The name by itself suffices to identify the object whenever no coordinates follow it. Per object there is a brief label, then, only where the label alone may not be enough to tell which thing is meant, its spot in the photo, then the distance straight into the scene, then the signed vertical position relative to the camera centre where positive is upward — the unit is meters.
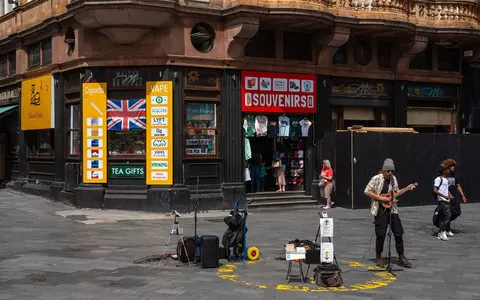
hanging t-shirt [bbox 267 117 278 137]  19.73 +1.01
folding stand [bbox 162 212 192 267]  10.21 -1.41
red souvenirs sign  19.22 +2.29
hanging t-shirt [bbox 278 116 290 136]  19.86 +1.15
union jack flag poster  18.08 +1.43
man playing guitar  10.07 -0.92
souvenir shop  19.31 +1.13
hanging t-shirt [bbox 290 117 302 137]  20.19 +1.10
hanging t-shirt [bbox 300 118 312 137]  20.33 +1.14
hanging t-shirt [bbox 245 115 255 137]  19.28 +1.09
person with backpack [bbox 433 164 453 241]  13.28 -1.02
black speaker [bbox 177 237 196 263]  10.29 -1.70
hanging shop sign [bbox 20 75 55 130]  20.39 +2.10
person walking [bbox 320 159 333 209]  19.48 -0.76
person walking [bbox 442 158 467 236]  13.44 -0.81
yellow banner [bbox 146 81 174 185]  17.91 +0.81
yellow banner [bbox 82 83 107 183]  18.17 +0.90
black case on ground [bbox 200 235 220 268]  9.97 -1.67
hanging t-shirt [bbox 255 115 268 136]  19.38 +1.13
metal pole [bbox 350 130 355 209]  19.27 +0.03
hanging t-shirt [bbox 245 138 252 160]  19.19 +0.19
